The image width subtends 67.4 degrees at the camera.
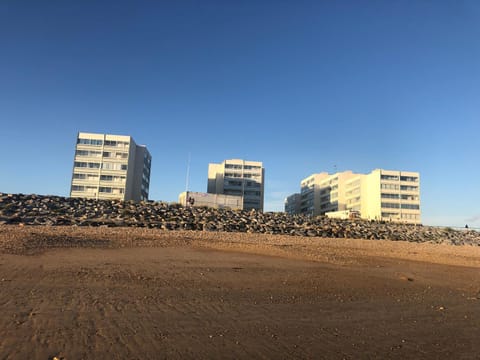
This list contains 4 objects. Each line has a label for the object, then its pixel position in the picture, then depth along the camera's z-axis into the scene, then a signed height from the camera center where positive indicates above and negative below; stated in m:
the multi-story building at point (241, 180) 141.38 +17.49
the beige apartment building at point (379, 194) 128.06 +14.29
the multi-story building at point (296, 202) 192.71 +13.79
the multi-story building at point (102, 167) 113.81 +16.35
